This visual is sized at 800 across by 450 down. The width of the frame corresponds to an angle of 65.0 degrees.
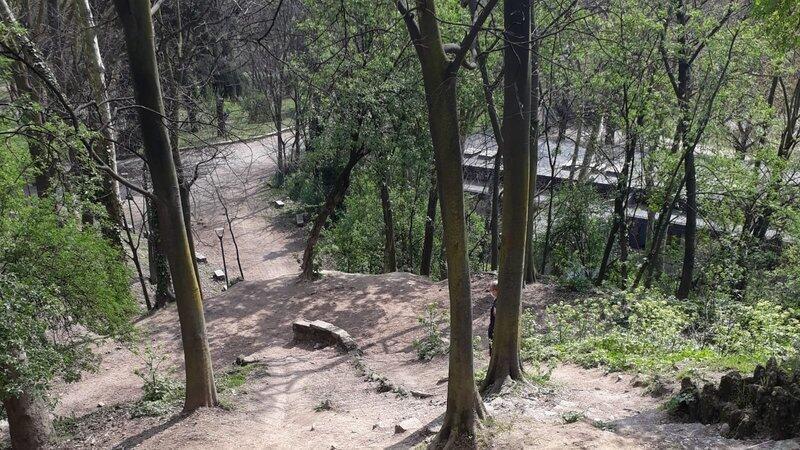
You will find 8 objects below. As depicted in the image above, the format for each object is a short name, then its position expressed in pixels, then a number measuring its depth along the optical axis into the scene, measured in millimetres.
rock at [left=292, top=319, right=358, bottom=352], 13453
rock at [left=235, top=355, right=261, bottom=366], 12758
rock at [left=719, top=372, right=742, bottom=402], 6344
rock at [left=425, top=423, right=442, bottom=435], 7691
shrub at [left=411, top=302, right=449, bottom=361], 12453
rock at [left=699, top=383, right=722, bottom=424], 6470
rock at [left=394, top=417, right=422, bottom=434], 8172
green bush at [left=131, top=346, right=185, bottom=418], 9666
